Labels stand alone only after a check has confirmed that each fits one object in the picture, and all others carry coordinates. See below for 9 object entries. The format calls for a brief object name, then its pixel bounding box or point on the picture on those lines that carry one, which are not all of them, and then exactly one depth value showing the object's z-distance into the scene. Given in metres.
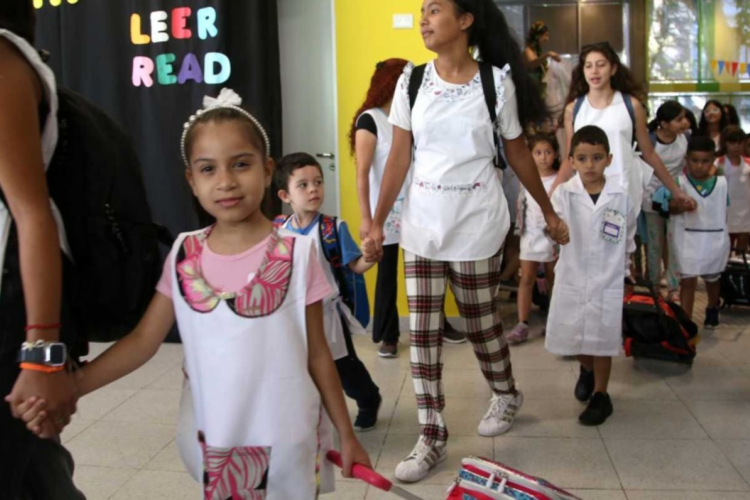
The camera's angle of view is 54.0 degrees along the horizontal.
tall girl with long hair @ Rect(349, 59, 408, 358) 3.67
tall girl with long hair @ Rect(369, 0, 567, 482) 2.46
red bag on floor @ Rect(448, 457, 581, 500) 1.55
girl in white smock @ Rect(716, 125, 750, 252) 5.27
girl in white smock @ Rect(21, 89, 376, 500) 1.33
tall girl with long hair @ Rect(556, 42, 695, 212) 3.57
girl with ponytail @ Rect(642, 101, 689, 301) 4.54
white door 4.99
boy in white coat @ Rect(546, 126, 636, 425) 2.96
